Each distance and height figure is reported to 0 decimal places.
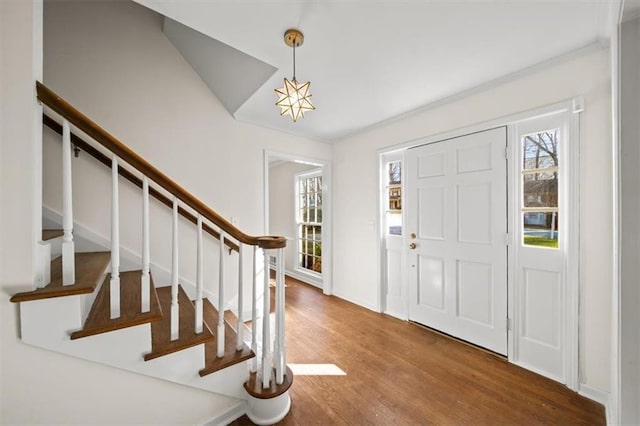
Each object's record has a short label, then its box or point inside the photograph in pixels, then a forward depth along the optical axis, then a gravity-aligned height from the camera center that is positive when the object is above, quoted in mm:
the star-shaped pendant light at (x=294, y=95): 1463 +711
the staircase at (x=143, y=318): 1026 -507
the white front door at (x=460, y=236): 2096 -250
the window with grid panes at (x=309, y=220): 4340 -170
